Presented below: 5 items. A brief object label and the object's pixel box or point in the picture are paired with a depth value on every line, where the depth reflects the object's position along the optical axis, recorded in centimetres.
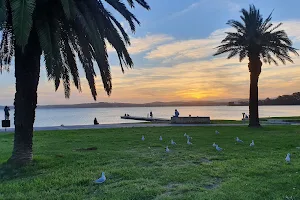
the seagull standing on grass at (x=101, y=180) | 723
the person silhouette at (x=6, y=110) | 3001
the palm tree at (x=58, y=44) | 848
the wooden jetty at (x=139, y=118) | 5242
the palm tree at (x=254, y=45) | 2267
